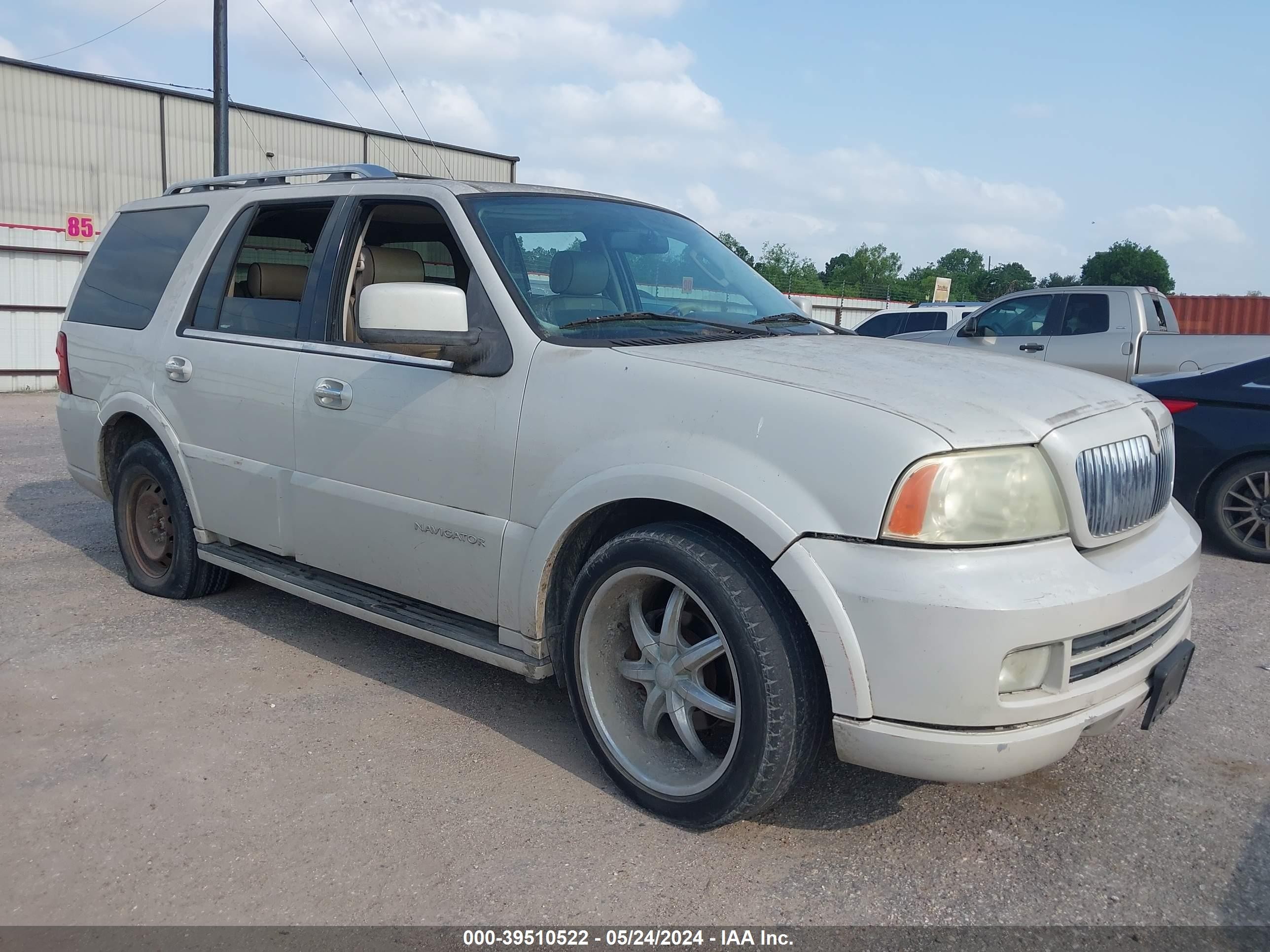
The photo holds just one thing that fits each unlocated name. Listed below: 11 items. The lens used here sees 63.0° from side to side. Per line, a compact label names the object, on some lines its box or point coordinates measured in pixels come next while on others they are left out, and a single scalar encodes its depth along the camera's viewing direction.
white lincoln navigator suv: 2.57
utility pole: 14.61
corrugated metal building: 25.02
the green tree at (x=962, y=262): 111.56
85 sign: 18.70
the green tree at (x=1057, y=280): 82.19
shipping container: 25.52
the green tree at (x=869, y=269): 86.19
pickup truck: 10.62
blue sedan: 6.37
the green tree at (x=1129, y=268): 95.25
